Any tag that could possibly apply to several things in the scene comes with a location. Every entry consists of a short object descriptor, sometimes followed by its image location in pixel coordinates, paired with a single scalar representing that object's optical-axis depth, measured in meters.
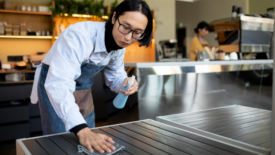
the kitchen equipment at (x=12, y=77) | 3.44
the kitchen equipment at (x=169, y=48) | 5.86
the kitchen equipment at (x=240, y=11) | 3.29
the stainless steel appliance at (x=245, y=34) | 3.29
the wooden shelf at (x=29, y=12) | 4.05
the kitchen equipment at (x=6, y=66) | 3.68
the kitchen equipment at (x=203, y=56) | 2.67
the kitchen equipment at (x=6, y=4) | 4.04
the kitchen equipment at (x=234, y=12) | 3.33
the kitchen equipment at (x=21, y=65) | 3.77
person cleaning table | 0.91
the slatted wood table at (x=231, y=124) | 1.08
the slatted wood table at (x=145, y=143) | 0.89
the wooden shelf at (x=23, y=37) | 4.20
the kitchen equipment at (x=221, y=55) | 2.93
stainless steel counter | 2.24
